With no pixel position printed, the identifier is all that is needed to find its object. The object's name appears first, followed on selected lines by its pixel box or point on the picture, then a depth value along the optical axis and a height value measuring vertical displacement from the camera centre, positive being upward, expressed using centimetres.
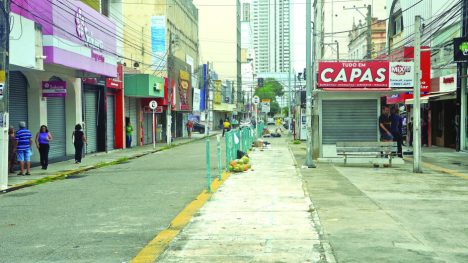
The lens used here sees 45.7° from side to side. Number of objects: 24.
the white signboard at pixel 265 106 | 5222 +87
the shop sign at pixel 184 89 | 4844 +243
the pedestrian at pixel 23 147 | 1752 -95
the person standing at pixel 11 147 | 1778 -97
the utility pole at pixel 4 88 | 1369 +72
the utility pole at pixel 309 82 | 1836 +114
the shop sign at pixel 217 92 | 8281 +369
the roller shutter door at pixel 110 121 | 3153 -27
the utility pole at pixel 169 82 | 3688 +262
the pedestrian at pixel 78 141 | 2270 -103
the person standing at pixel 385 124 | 1986 -35
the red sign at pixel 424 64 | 2087 +191
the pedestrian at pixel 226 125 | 4416 -77
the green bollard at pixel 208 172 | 1223 -126
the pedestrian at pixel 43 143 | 1961 -93
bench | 1823 -117
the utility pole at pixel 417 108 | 1630 +18
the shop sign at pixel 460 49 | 2119 +248
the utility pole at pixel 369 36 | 3432 +493
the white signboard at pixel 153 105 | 3189 +63
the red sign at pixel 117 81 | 3032 +198
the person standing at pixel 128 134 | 3388 -109
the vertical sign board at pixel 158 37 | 4519 +645
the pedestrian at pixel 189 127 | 5312 -113
